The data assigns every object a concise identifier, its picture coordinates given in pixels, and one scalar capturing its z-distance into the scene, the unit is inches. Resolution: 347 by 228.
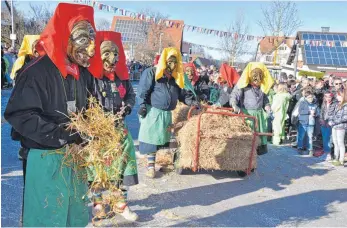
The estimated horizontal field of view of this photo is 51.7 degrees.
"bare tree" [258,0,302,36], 809.5
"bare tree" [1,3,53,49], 994.7
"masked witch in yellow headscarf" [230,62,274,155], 249.1
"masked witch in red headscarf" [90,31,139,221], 159.2
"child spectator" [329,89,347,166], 293.4
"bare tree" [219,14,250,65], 1010.1
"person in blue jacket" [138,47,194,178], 219.1
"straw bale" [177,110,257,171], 219.7
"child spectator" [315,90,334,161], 317.7
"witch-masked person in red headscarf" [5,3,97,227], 90.9
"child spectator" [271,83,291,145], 384.4
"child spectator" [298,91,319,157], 338.6
